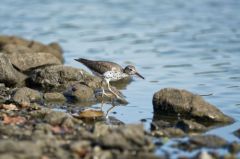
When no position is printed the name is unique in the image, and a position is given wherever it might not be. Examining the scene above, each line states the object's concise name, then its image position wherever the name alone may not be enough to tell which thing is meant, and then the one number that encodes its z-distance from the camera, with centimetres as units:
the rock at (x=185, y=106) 1288
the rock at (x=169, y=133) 1124
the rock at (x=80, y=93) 1468
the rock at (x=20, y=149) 905
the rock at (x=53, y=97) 1447
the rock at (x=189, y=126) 1184
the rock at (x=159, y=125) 1188
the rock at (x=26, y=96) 1361
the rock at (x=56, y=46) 2196
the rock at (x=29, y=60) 1778
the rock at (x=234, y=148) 1039
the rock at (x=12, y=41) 2206
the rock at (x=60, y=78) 1622
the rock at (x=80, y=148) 954
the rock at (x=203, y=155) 957
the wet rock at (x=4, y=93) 1403
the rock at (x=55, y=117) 1151
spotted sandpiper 1512
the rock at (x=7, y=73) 1583
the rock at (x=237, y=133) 1167
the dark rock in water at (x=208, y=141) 1059
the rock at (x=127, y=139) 969
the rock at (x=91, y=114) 1274
